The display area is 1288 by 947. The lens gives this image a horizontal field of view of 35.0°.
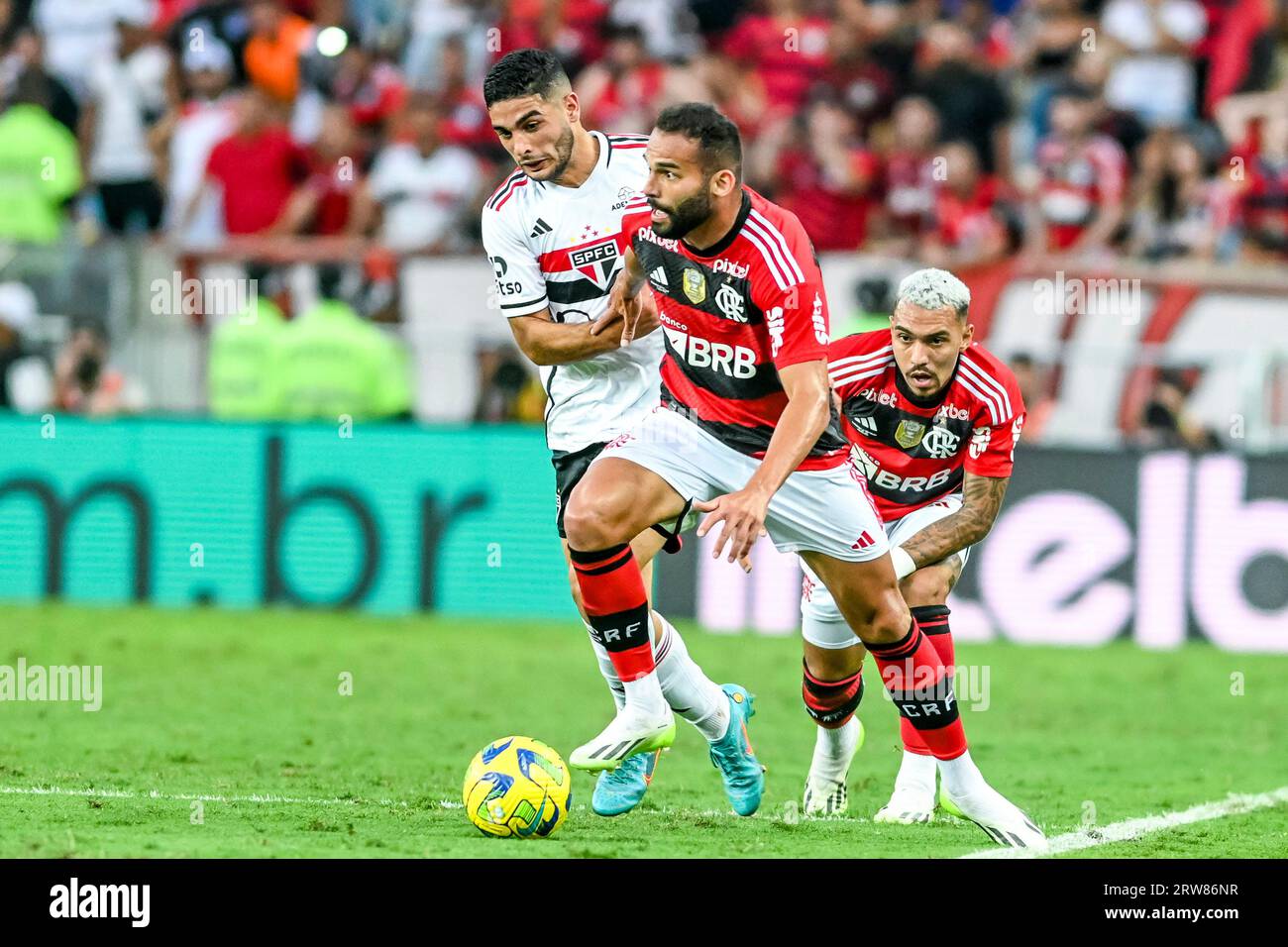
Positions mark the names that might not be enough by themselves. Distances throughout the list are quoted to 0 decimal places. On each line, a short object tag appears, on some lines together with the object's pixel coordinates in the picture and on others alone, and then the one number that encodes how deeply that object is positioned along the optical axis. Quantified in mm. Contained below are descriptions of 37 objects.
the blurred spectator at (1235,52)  17562
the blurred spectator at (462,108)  17719
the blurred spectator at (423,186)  17234
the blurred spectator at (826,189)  16812
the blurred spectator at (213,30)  19047
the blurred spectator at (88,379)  15602
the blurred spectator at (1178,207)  16188
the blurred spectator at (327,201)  17344
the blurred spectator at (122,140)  18312
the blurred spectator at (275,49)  18875
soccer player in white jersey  8000
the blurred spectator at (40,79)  18438
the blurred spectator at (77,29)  19406
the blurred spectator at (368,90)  18625
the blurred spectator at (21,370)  15891
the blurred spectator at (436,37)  18734
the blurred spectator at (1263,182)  16094
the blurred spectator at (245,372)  15570
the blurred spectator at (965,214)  16094
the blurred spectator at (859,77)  17906
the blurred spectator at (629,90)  17219
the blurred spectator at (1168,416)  14680
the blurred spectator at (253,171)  17406
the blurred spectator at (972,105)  17484
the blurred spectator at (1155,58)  17734
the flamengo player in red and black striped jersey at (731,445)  7168
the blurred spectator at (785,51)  18125
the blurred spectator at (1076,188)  16406
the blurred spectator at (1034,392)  15016
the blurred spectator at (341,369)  15500
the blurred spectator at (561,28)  18422
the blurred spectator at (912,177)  16672
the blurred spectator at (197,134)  17672
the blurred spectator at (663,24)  18531
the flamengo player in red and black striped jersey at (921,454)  8109
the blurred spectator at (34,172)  17703
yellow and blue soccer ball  7242
